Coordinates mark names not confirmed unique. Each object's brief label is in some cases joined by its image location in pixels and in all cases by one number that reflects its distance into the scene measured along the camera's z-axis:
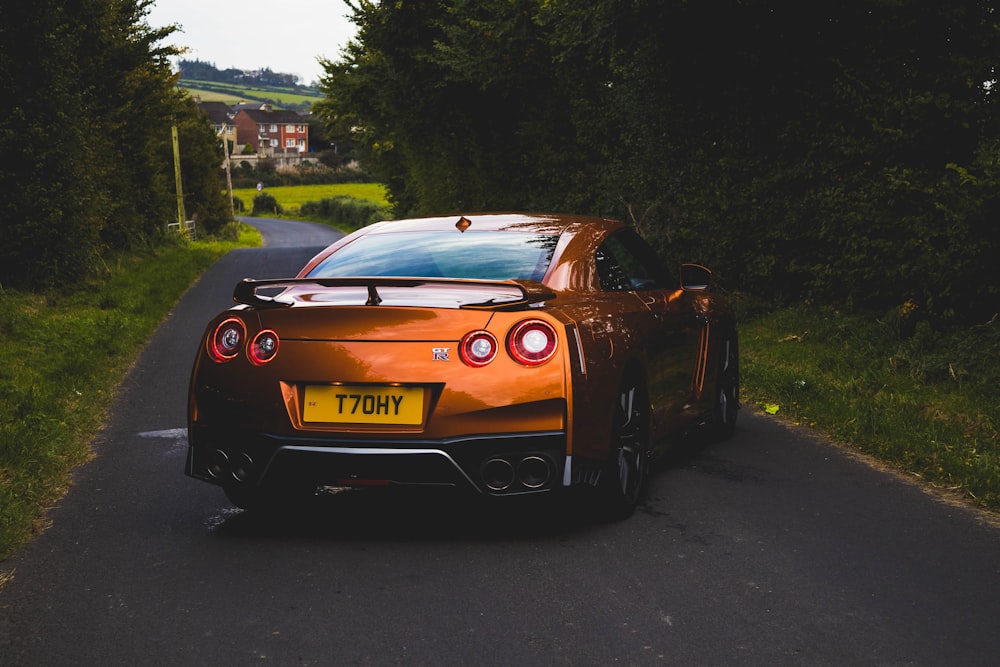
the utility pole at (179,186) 45.79
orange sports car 4.73
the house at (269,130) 189.25
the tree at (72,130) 15.45
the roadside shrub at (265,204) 101.12
